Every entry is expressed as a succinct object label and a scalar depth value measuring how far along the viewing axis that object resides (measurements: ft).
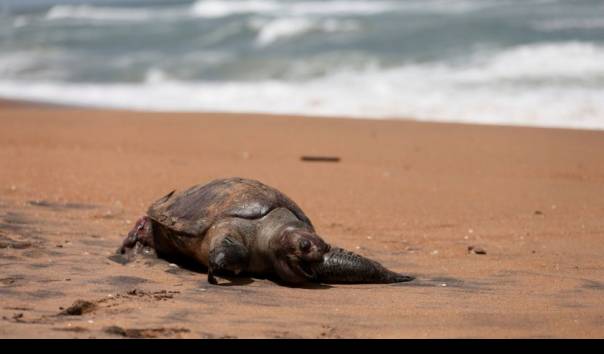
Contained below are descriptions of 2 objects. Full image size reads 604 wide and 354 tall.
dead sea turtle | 36.52
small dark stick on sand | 70.49
